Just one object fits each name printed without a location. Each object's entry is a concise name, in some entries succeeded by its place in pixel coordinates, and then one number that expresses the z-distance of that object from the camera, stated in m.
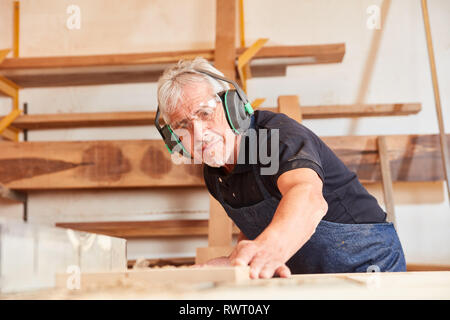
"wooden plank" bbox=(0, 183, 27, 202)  2.57
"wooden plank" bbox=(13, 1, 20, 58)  3.00
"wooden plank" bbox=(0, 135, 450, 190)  2.55
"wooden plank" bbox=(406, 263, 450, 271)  2.15
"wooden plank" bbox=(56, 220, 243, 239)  2.59
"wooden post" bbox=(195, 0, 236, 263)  2.23
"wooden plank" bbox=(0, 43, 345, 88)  2.52
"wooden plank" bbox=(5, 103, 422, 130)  2.59
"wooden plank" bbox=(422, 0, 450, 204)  2.47
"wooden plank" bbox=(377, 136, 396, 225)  2.49
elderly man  1.38
